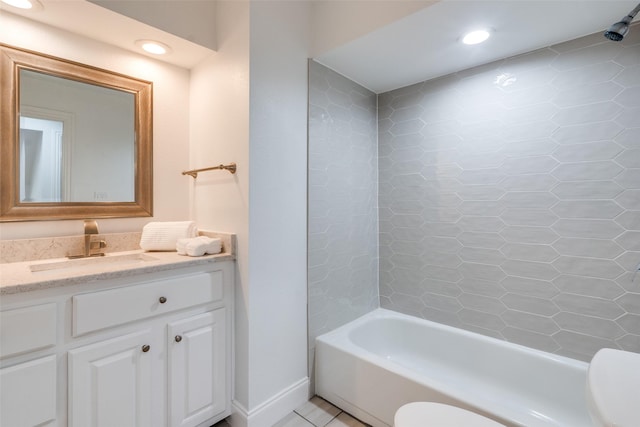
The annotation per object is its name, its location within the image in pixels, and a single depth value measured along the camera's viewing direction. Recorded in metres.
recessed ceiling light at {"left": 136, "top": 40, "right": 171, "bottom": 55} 1.66
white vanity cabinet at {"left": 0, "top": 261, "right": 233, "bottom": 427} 1.10
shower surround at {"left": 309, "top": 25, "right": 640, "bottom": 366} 1.53
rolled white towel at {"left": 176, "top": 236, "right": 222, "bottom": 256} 1.55
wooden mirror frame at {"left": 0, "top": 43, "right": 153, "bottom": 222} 1.39
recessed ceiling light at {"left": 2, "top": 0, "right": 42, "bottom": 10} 1.33
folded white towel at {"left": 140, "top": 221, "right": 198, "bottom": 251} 1.67
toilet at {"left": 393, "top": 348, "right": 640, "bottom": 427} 0.76
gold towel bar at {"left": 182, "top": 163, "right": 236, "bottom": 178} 1.62
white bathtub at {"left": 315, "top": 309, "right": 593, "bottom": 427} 1.48
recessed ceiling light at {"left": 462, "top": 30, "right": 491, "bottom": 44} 1.56
